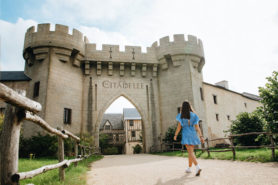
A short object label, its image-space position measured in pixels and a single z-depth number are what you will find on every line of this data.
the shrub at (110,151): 28.03
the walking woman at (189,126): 4.07
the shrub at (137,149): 27.67
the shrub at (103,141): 27.33
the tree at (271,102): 5.69
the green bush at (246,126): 9.10
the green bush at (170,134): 12.71
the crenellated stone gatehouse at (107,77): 12.53
